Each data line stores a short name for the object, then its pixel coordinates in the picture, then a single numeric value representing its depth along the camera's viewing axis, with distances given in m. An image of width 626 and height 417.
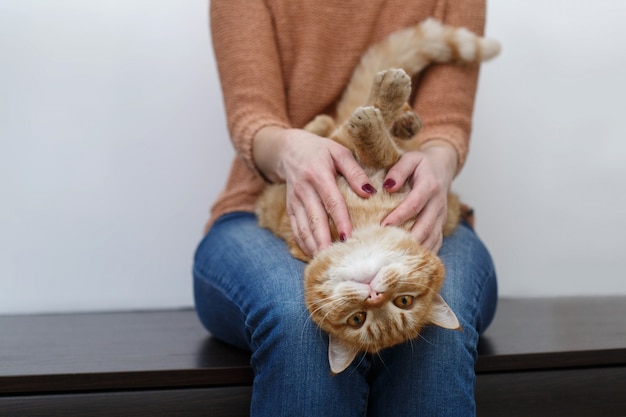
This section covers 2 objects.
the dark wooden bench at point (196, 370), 1.35
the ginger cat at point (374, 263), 1.12
